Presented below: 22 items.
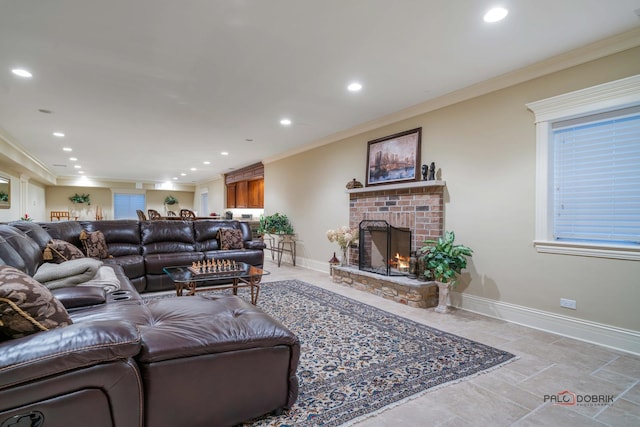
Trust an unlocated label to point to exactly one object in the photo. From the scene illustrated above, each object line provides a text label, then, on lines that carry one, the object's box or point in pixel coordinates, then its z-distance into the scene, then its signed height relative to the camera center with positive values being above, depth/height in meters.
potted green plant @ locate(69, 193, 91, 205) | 12.05 +0.52
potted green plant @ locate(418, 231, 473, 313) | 3.45 -0.58
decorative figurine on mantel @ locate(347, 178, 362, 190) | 5.05 +0.42
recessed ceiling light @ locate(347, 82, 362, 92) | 3.49 +1.40
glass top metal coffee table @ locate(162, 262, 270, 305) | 3.31 -0.71
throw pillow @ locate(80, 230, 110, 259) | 4.16 -0.44
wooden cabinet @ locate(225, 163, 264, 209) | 8.70 +0.71
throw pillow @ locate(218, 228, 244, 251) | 5.31 -0.48
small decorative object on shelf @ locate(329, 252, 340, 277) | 5.23 -0.87
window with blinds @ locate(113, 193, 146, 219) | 12.84 +0.30
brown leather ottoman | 1.38 -0.75
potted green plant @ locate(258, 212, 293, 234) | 6.85 -0.32
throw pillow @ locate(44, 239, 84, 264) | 3.03 -0.40
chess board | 3.46 -0.67
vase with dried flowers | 4.95 -0.42
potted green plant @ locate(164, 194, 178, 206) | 13.59 +0.48
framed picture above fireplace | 4.24 +0.74
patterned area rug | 1.79 -1.12
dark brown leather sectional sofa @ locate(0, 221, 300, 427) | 1.05 -0.63
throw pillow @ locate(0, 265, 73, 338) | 1.13 -0.36
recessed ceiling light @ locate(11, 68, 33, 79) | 3.13 +1.41
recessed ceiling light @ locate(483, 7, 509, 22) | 2.23 +1.41
